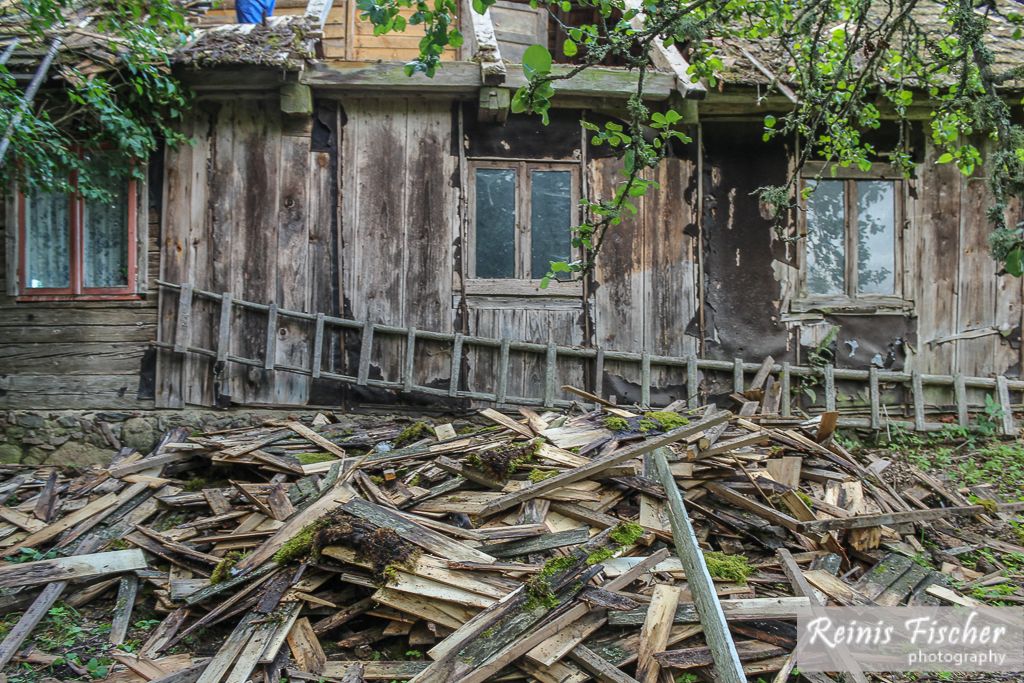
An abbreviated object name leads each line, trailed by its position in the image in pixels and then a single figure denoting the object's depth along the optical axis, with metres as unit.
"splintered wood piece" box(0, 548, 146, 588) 3.87
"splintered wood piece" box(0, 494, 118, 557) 4.36
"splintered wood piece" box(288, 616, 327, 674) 3.16
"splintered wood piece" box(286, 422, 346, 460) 5.27
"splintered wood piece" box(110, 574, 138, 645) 3.61
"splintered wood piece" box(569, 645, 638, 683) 2.87
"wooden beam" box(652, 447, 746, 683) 2.77
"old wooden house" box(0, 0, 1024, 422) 6.85
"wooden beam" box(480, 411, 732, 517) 3.87
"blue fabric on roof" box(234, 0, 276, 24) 7.00
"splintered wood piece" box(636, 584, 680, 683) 2.93
